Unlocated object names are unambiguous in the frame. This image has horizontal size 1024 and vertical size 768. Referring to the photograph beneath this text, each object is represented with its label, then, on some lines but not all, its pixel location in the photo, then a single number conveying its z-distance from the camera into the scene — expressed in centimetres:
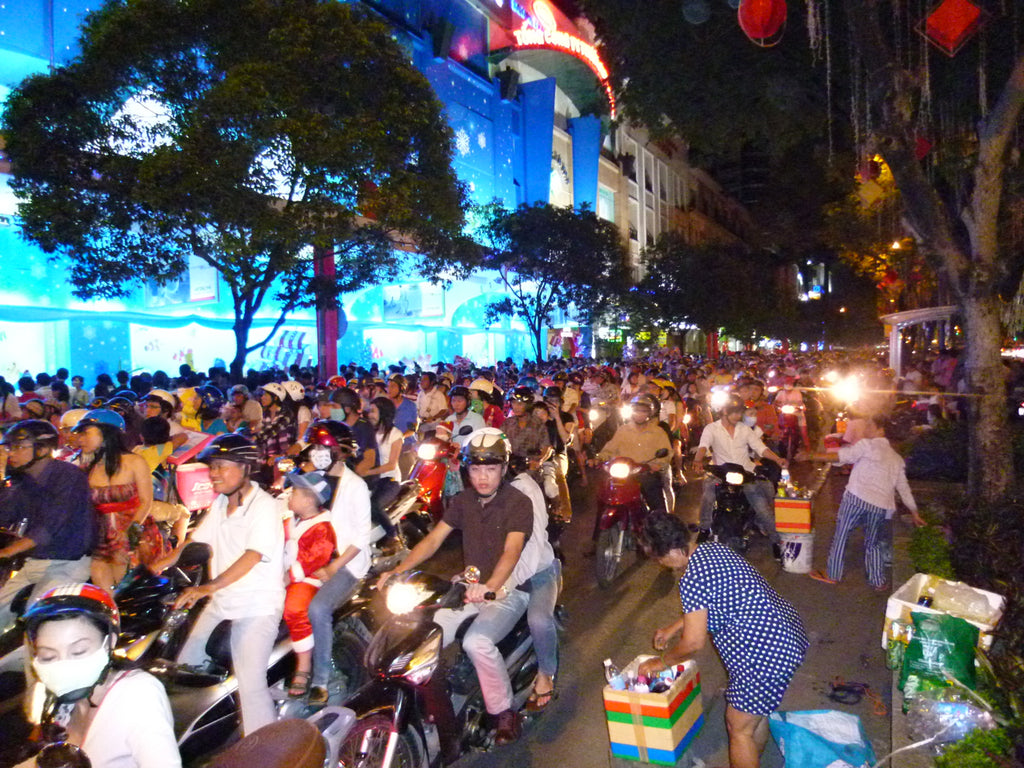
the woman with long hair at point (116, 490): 552
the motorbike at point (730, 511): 828
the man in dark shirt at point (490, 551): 420
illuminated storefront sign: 3450
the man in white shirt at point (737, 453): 808
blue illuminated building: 1503
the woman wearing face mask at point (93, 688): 241
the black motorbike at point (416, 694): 367
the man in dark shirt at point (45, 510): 490
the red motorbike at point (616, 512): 767
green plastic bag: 434
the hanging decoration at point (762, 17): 701
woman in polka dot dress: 375
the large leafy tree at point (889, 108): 720
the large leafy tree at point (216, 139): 1302
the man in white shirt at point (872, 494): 708
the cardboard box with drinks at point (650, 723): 414
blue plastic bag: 394
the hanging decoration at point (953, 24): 677
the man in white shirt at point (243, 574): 375
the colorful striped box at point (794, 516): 768
